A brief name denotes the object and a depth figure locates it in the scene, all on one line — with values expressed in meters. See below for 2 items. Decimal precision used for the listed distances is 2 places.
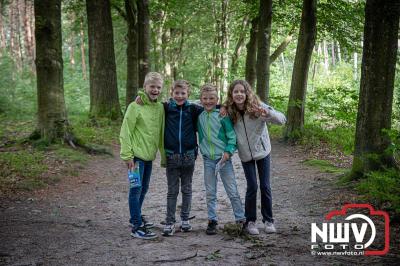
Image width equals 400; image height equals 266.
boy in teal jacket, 5.48
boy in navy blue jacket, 5.48
